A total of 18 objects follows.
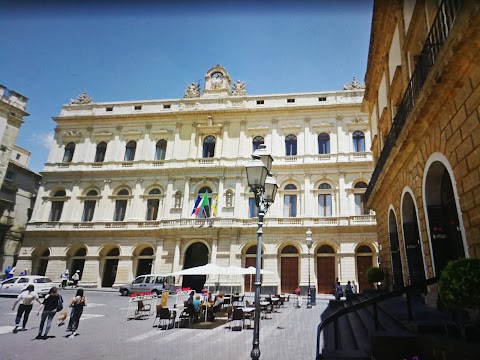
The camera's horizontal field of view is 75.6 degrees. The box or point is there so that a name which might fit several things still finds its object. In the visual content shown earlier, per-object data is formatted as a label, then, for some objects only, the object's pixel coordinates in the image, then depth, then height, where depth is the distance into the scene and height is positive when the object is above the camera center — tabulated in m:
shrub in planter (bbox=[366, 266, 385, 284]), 12.48 +0.33
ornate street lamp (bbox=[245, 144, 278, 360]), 6.29 +2.13
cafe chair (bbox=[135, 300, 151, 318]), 13.39 -1.57
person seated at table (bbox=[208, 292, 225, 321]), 13.04 -1.28
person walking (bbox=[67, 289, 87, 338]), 9.75 -1.36
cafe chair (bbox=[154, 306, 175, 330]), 11.02 -1.41
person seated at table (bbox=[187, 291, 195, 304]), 12.40 -0.95
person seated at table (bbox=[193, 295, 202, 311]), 12.55 -1.11
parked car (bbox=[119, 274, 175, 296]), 23.17 -0.92
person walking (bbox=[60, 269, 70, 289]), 26.44 -0.78
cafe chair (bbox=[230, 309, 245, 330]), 11.34 -1.35
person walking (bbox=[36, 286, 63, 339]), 9.20 -1.16
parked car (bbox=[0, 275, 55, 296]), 19.41 -1.11
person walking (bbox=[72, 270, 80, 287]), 26.52 -0.74
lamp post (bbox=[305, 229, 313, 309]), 17.66 -0.76
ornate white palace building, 26.08 +7.65
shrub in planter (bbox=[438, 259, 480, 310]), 4.25 +0.04
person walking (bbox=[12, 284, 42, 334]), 9.92 -1.15
